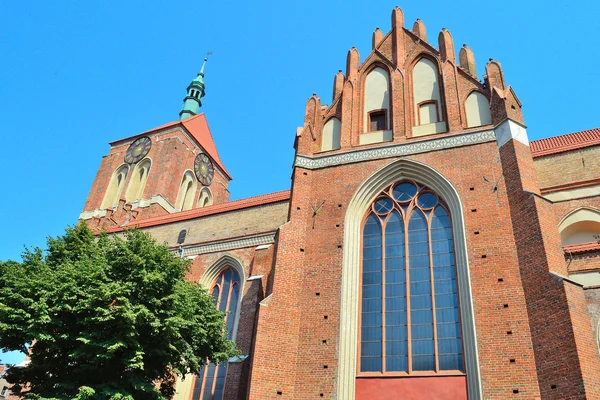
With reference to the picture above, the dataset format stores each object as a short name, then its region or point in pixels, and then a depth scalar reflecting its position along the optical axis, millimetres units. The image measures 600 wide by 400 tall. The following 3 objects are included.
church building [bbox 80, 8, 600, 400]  11688
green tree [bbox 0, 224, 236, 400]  12586
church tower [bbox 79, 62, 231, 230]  34531
